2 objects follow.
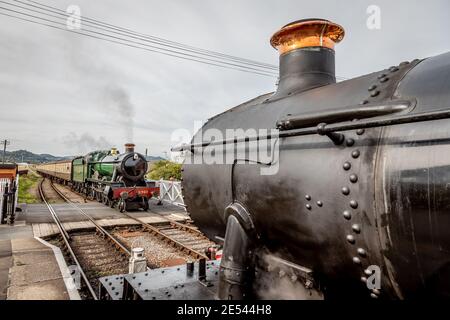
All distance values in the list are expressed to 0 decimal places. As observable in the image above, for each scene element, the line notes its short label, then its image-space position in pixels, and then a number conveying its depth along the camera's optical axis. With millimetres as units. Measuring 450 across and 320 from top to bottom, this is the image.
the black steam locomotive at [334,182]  1405
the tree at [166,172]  27455
